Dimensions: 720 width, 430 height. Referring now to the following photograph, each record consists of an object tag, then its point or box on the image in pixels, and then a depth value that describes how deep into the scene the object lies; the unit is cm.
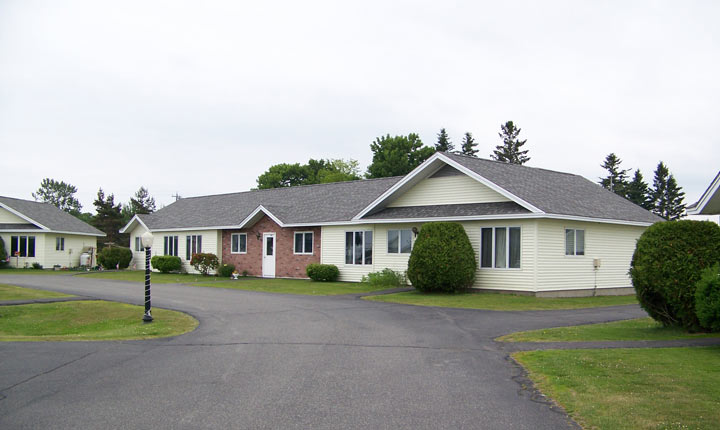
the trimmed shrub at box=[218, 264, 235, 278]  3466
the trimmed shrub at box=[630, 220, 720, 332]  1251
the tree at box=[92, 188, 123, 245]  6150
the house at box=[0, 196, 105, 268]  4306
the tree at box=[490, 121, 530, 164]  7394
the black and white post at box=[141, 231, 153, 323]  1504
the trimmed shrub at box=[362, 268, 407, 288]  2624
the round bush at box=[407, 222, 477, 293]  2233
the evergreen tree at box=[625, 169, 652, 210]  6850
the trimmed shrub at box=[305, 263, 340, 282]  2934
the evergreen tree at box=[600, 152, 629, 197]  7112
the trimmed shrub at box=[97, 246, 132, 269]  4166
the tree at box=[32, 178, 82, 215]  10781
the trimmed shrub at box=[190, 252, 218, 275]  3516
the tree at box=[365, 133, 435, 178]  6103
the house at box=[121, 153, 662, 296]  2236
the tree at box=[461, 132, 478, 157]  7175
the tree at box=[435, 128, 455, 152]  6806
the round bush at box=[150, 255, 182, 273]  3755
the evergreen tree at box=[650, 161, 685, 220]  7051
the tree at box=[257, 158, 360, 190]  7368
